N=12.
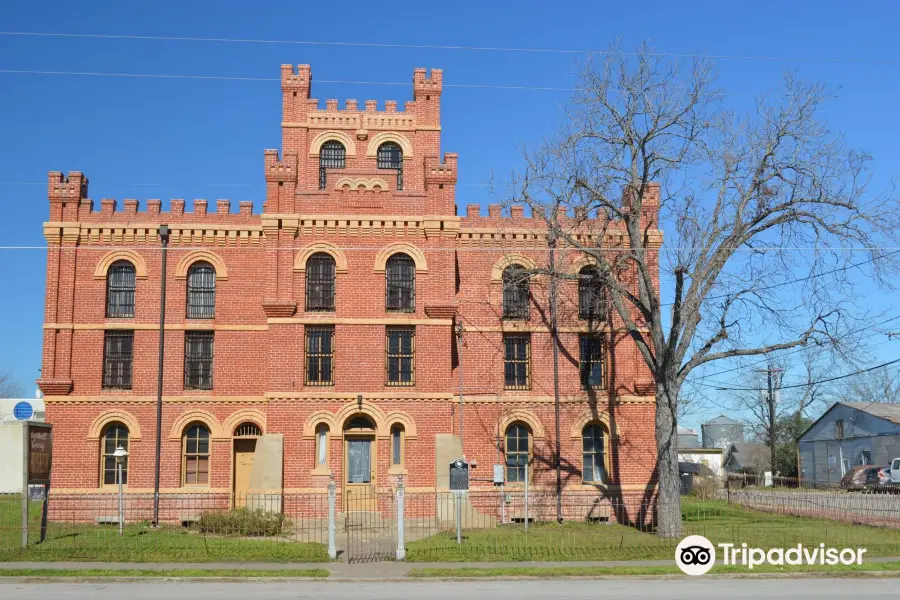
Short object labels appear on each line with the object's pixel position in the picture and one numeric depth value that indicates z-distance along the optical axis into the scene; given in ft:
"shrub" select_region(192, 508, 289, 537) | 79.77
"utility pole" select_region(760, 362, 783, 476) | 203.69
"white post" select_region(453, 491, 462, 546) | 71.77
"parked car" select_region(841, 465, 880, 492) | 159.22
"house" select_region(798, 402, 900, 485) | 173.68
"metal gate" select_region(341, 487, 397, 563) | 69.21
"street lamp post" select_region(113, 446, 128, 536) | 82.48
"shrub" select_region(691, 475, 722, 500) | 132.46
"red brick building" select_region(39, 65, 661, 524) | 92.68
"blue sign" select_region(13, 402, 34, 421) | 123.65
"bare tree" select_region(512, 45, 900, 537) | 78.79
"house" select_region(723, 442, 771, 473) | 252.30
